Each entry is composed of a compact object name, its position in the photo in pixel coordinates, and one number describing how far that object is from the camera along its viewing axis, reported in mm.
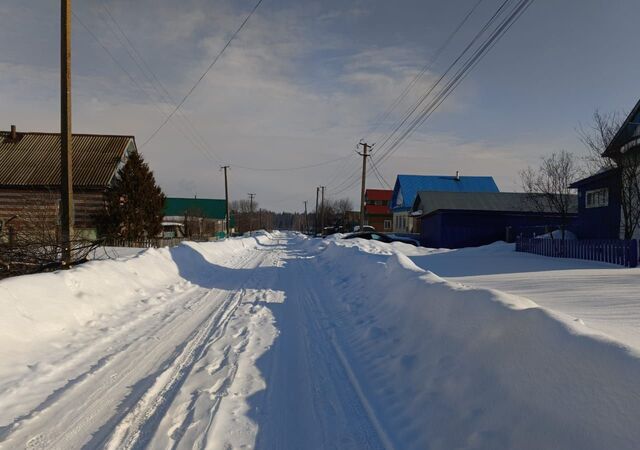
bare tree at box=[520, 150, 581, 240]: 23500
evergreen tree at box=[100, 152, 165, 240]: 26328
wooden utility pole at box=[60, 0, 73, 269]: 10930
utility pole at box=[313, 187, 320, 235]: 80488
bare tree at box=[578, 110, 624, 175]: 19661
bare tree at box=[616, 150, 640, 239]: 16953
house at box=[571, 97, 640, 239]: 18102
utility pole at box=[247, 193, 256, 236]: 97619
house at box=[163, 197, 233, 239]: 47219
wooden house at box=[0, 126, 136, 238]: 27188
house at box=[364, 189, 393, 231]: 74875
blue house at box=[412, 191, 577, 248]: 32031
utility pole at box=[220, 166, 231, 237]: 50781
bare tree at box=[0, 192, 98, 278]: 9250
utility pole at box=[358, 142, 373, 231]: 38375
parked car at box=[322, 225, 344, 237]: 68125
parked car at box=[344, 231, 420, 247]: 36531
